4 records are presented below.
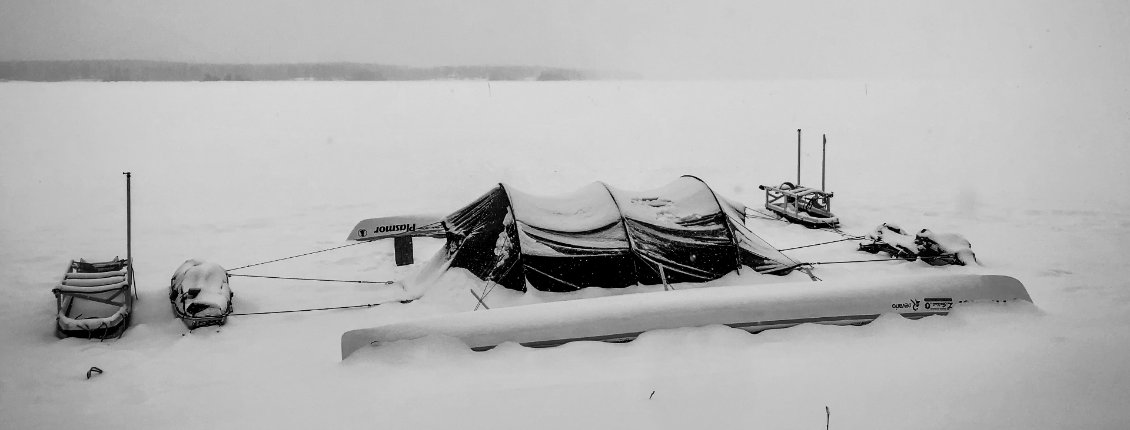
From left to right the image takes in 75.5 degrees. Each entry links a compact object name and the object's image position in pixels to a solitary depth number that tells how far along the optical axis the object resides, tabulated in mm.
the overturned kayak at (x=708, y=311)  7449
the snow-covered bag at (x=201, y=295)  8375
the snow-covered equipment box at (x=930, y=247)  10777
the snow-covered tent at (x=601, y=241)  8992
